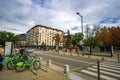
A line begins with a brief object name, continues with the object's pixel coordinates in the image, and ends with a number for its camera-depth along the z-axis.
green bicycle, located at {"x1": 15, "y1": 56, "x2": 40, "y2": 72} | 4.81
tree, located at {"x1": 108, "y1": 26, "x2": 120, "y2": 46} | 24.42
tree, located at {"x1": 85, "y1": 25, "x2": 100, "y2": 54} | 22.73
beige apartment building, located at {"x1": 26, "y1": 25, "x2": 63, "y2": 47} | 49.90
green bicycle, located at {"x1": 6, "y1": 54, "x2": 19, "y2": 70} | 5.21
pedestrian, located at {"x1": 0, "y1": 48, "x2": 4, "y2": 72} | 4.53
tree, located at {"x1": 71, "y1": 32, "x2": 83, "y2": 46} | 44.21
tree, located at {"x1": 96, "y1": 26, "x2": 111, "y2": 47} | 22.18
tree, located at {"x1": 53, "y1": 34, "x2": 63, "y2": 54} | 35.31
